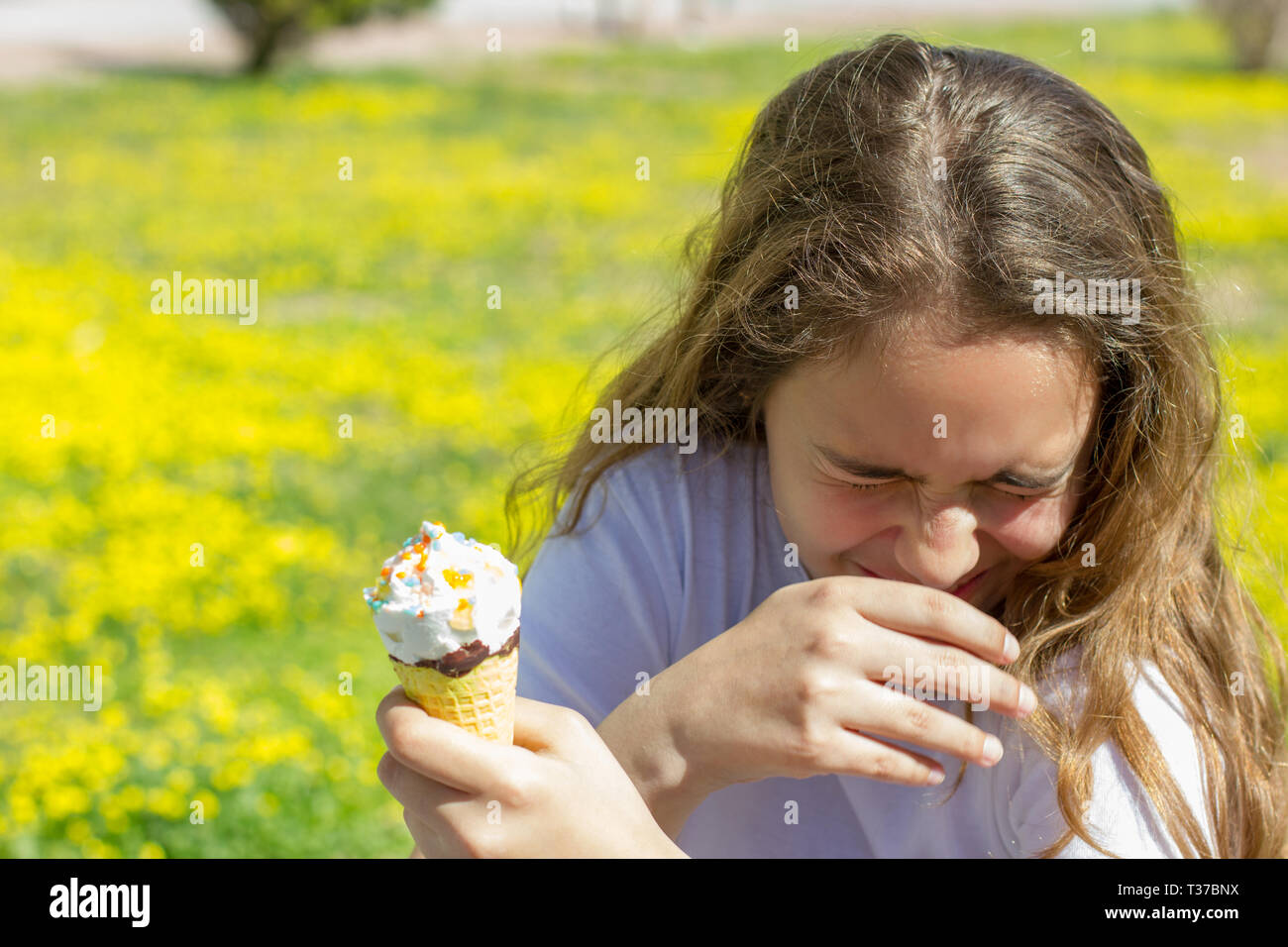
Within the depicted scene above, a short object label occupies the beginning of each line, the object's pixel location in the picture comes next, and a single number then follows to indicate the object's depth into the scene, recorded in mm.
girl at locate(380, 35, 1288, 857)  1460
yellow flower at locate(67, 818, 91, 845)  2832
